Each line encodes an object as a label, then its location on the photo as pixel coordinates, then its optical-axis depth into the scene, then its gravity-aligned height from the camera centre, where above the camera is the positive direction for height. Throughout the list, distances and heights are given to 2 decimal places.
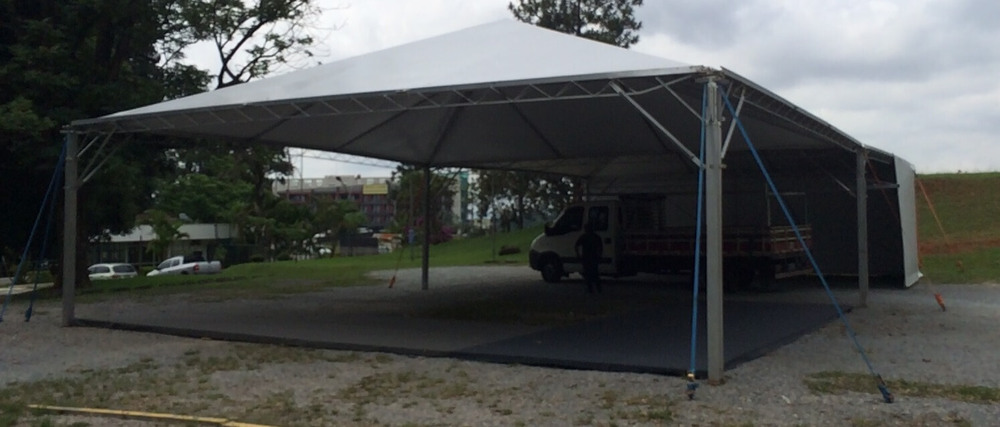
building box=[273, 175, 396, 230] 103.19 +6.44
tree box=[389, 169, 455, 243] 47.00 +2.28
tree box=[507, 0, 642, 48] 35.00 +8.92
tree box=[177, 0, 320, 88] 19.54 +4.96
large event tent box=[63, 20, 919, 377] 9.68 +1.85
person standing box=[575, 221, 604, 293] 16.95 -0.24
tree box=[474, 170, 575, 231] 41.75 +2.40
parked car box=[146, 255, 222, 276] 36.34 -0.89
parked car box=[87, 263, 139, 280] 37.30 -1.10
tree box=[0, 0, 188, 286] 17.12 +3.22
